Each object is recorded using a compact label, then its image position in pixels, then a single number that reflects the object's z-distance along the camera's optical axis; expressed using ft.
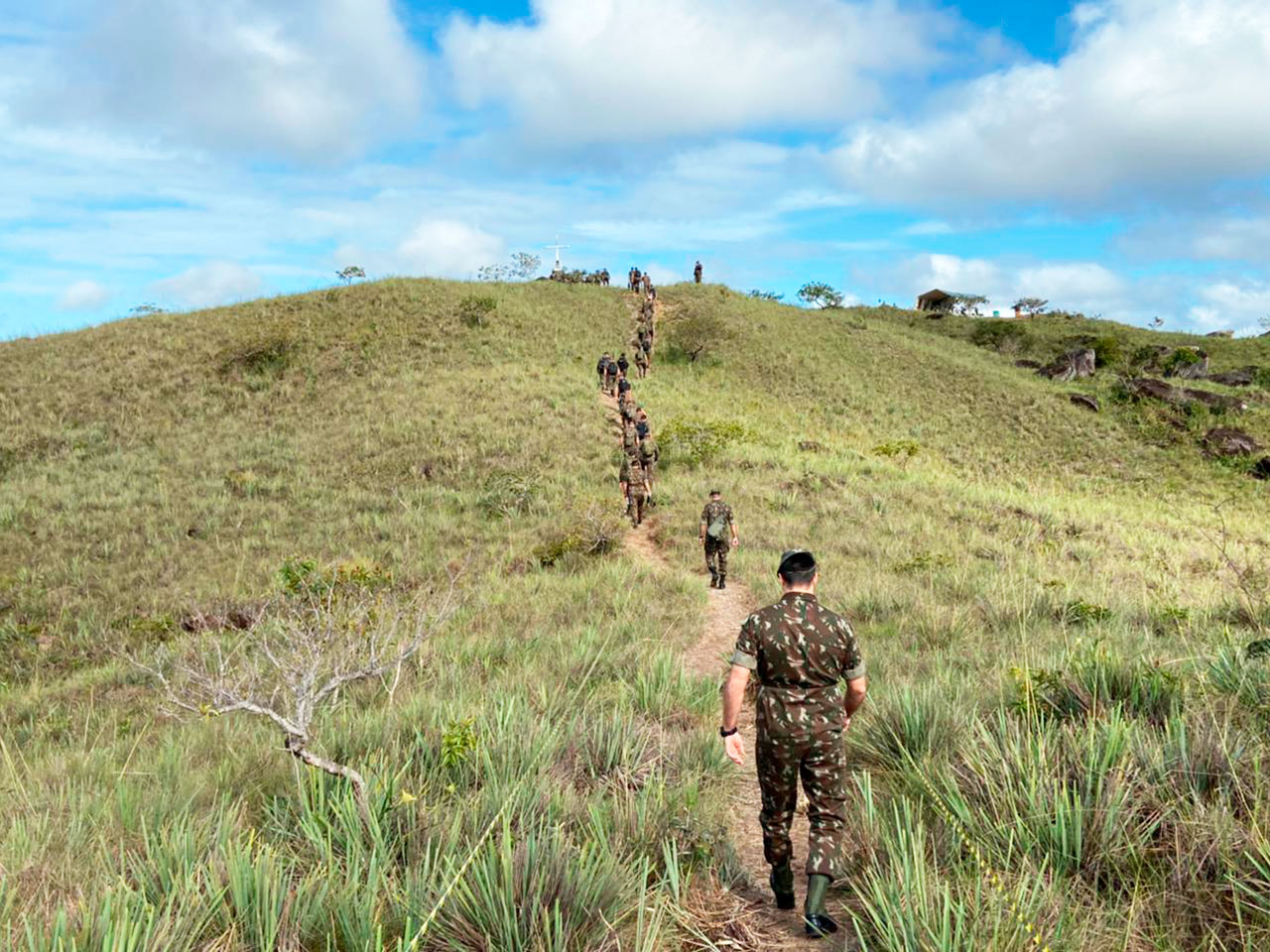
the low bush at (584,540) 44.16
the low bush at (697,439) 70.38
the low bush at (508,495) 56.75
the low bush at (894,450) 81.16
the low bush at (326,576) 40.75
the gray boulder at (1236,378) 140.77
